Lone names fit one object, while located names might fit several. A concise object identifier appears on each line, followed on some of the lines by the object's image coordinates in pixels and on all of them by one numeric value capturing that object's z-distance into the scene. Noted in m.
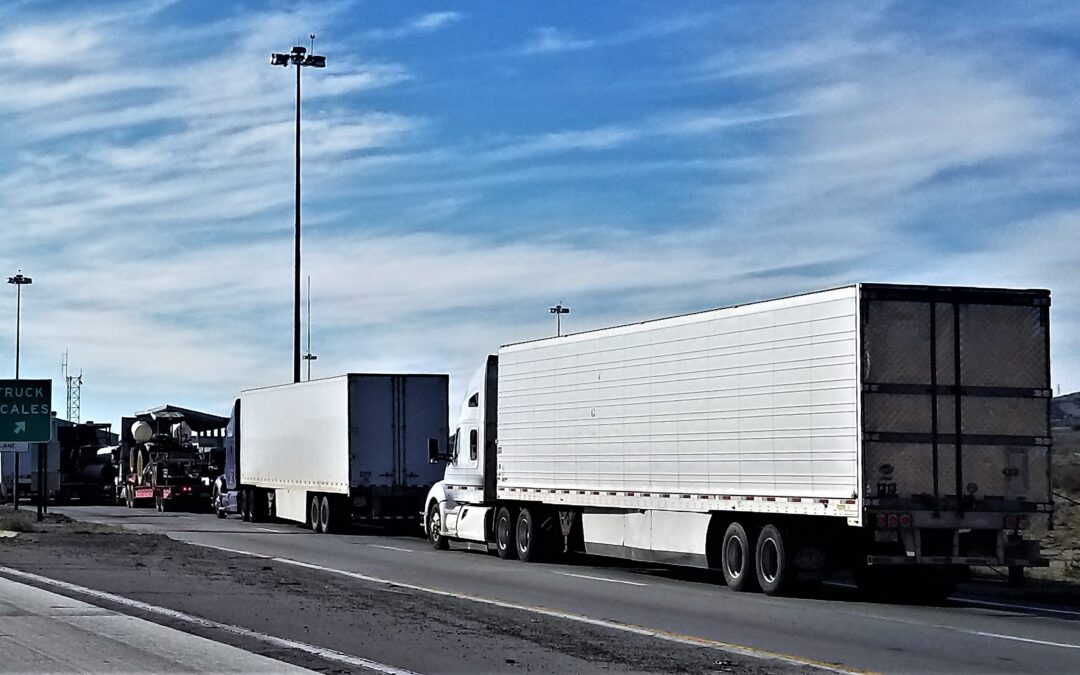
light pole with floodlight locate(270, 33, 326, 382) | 49.97
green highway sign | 40.44
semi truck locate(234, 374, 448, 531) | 36.66
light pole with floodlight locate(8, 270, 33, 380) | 94.44
